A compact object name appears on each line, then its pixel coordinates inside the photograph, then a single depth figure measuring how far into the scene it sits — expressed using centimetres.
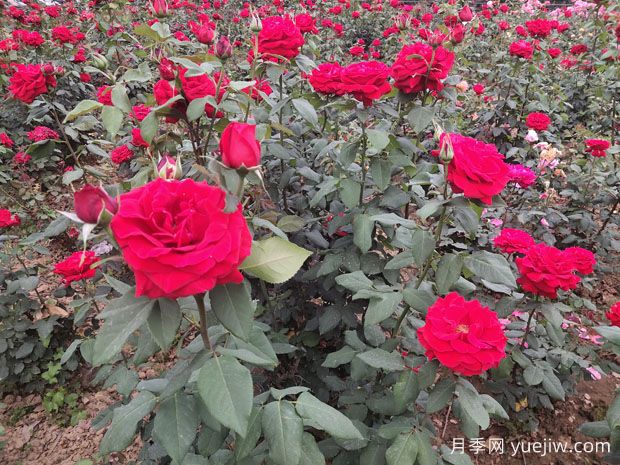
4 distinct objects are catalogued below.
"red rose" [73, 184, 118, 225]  72
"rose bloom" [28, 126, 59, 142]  240
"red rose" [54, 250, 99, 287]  188
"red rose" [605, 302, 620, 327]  153
